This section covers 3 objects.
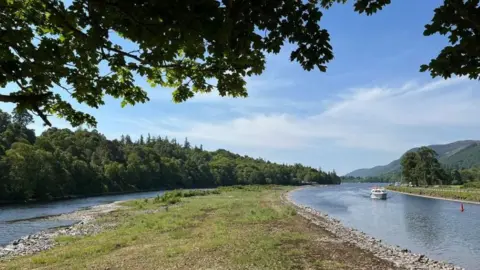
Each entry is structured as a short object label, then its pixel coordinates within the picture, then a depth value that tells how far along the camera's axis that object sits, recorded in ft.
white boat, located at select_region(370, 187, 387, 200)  313.30
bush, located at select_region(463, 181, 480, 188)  388.16
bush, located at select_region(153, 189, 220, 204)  248.13
